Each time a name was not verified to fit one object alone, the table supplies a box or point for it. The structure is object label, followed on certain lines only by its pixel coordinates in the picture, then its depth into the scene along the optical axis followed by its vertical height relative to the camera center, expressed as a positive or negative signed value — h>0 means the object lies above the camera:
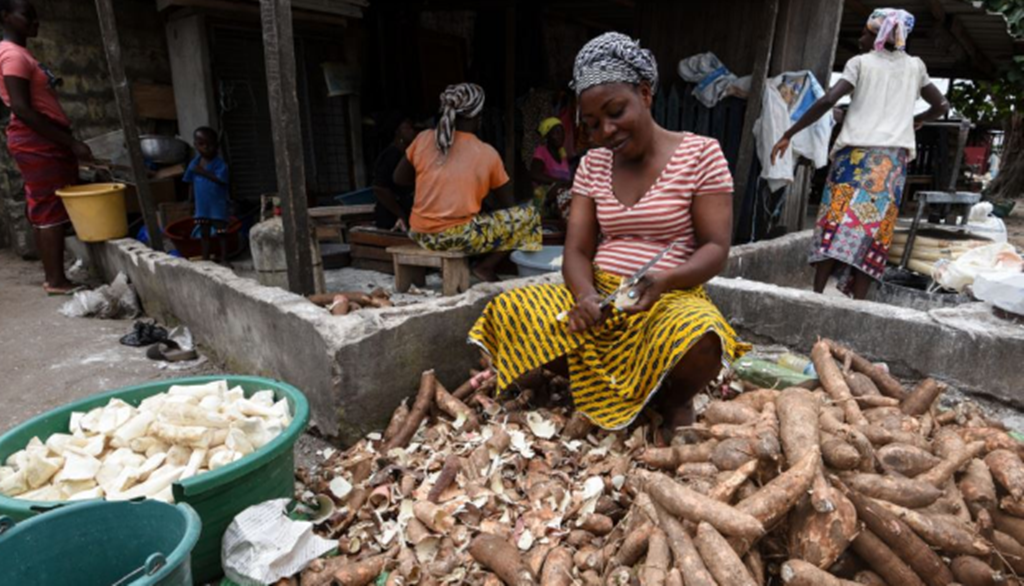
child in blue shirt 5.93 -0.58
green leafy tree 13.75 +0.30
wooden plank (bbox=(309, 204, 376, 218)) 5.89 -0.84
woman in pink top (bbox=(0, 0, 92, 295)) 4.49 -0.15
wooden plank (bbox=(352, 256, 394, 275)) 5.57 -1.28
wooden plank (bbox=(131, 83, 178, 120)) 6.45 +0.21
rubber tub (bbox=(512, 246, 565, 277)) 4.25 -0.98
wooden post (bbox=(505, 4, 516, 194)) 7.89 +0.47
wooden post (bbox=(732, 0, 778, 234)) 4.63 +0.28
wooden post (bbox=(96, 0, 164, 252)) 4.25 +0.04
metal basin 6.33 -0.29
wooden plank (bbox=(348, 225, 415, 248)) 5.18 -0.97
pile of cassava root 1.60 -1.11
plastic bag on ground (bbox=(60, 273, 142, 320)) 4.68 -1.38
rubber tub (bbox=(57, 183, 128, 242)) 4.95 -0.73
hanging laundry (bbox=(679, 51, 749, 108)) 5.72 +0.48
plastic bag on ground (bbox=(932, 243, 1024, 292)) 3.55 -0.75
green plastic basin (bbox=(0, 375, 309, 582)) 1.79 -1.08
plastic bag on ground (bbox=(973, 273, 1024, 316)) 2.73 -0.70
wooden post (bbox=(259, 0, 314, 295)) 3.22 -0.09
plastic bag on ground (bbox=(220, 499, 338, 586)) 1.86 -1.29
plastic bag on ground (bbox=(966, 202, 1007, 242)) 4.58 -0.69
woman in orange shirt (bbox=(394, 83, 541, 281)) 4.46 -0.40
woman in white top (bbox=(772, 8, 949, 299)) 3.85 -0.08
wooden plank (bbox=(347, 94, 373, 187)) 7.73 -0.23
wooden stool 4.55 -1.03
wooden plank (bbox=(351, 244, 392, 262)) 5.55 -1.16
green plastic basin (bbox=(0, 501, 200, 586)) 1.52 -1.07
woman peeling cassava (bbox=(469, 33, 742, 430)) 2.32 -0.59
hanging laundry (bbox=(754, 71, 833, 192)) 5.21 +0.04
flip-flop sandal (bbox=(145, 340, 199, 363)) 3.77 -1.41
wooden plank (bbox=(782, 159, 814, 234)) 5.75 -0.63
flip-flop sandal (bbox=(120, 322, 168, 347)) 4.09 -1.41
